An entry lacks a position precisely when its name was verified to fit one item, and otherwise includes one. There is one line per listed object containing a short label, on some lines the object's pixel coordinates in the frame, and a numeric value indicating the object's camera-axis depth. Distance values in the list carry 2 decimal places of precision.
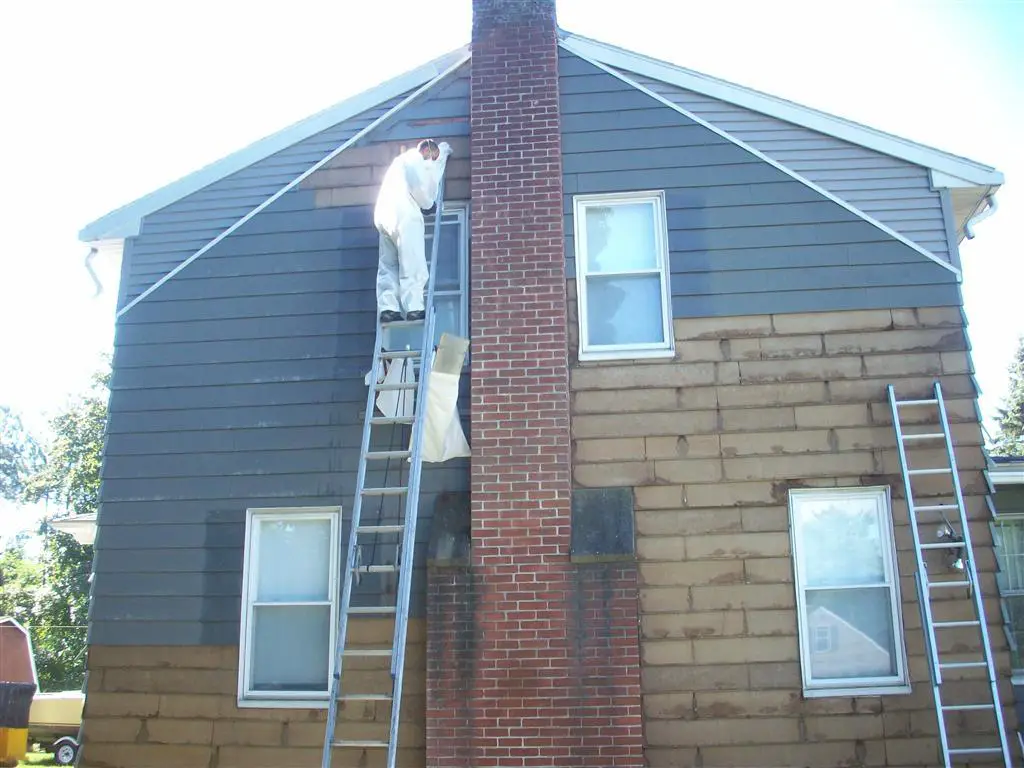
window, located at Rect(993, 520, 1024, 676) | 9.41
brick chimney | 6.54
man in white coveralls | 7.28
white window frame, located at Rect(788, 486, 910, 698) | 6.73
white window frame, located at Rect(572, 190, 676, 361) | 7.46
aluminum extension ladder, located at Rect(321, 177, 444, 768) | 5.75
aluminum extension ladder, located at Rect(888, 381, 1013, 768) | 6.38
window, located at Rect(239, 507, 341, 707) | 7.27
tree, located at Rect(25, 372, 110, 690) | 31.20
